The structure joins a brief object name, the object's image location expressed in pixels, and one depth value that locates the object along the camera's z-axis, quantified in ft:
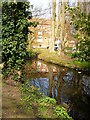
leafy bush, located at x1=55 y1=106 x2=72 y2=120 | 11.16
